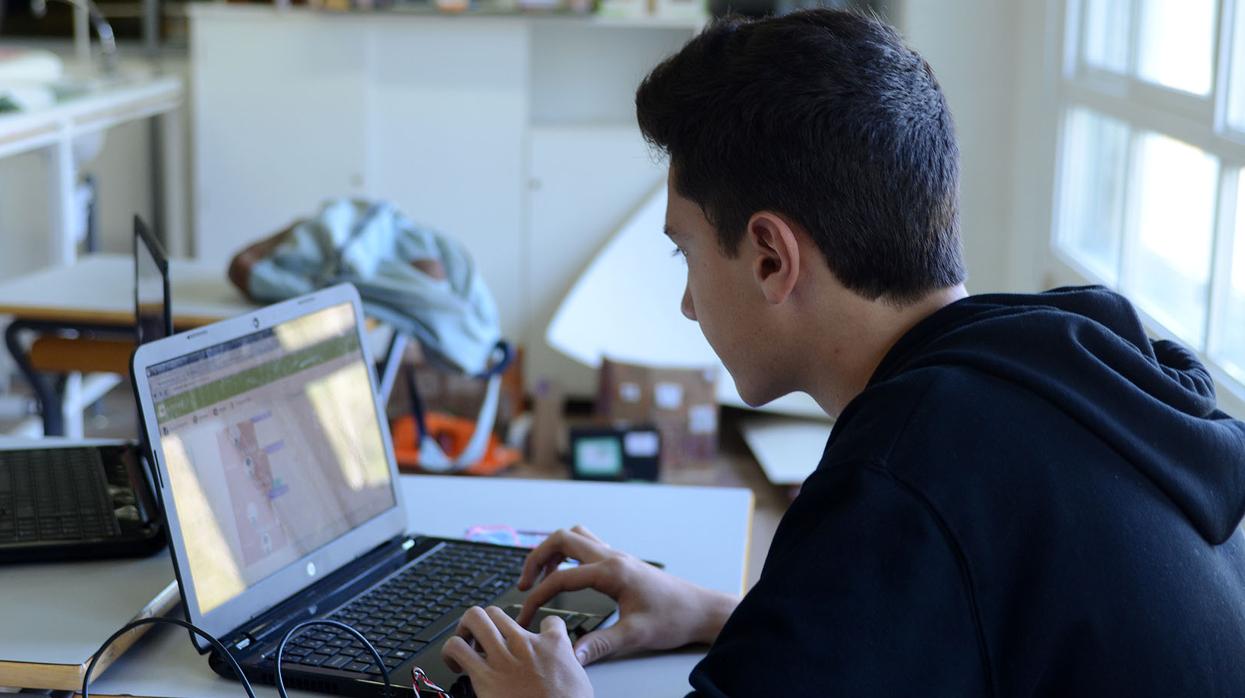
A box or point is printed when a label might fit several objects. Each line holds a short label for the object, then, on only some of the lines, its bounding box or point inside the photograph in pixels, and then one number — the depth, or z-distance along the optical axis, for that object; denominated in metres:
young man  0.87
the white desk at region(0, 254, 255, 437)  2.88
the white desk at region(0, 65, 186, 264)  3.57
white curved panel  4.30
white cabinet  4.58
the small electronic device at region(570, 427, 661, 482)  3.89
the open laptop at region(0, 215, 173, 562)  1.38
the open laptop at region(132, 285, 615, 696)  1.18
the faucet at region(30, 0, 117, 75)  4.33
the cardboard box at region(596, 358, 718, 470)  4.07
